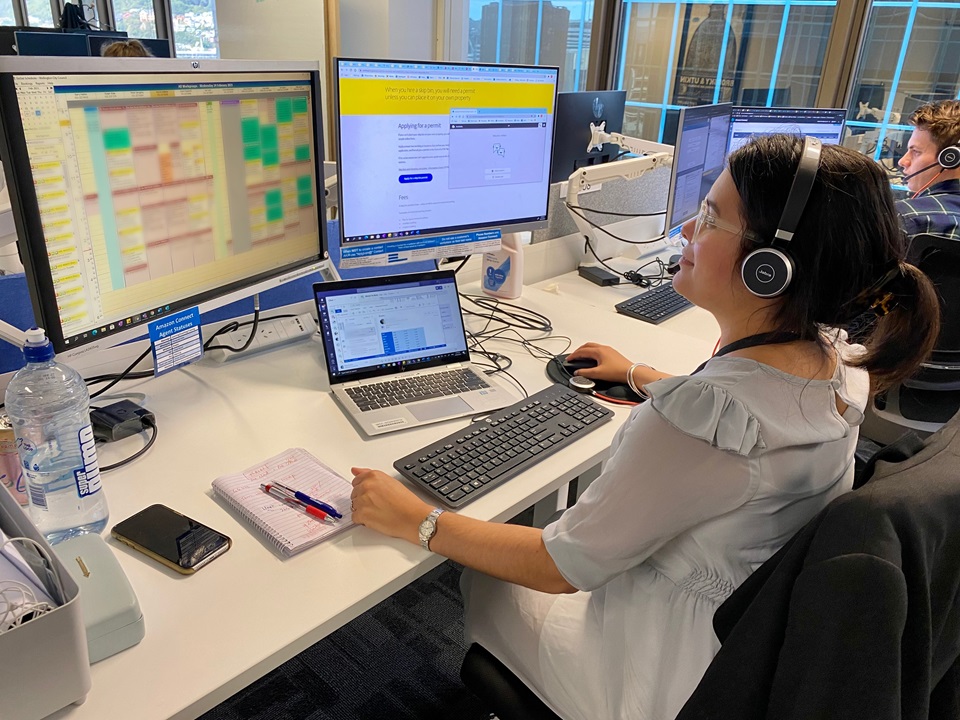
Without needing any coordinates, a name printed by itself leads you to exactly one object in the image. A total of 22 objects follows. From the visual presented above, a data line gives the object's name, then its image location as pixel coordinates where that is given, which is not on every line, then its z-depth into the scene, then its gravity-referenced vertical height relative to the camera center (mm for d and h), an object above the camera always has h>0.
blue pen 945 -556
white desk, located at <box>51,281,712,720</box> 712 -573
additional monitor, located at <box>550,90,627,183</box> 2221 -182
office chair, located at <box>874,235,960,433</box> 1817 -753
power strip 1380 -534
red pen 940 -561
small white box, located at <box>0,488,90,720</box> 601 -501
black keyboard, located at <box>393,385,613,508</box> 1025 -559
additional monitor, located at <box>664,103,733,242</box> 1936 -240
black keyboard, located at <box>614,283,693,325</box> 1777 -566
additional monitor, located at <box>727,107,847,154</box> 2266 -149
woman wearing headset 774 -378
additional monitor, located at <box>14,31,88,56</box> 2974 -17
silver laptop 1227 -509
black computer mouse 1407 -551
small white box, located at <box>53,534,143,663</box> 713 -531
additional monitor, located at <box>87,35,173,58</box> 3221 -10
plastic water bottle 859 -462
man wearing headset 2129 -292
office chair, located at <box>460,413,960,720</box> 580 -421
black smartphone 853 -562
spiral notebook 904 -561
